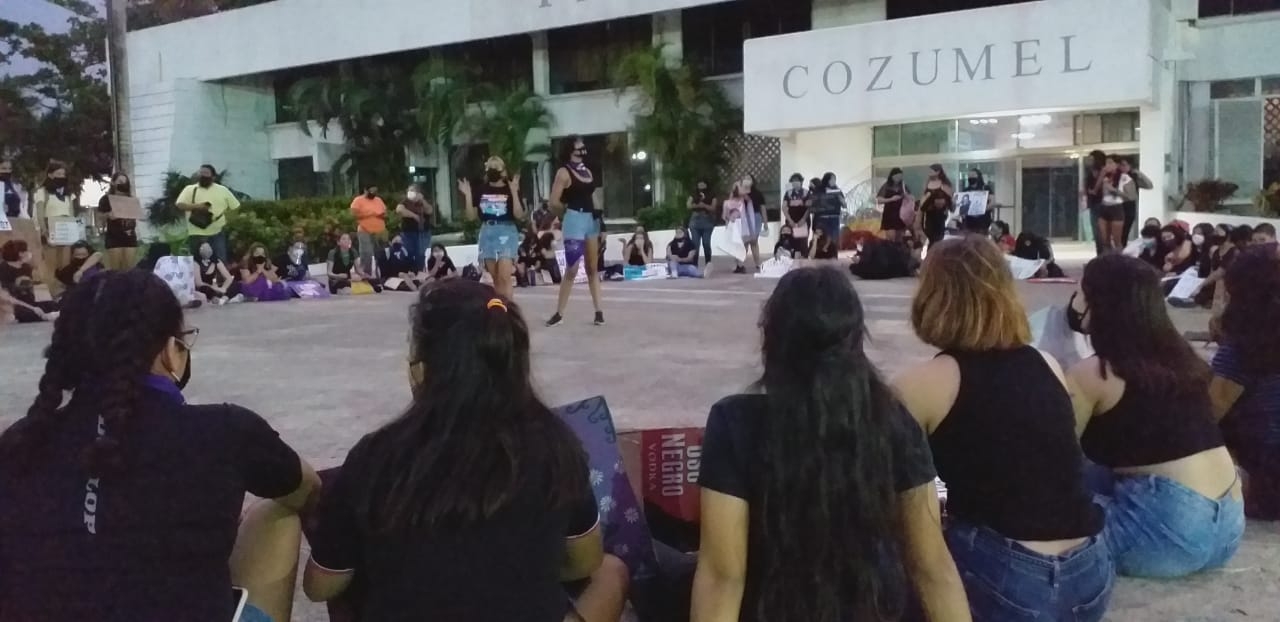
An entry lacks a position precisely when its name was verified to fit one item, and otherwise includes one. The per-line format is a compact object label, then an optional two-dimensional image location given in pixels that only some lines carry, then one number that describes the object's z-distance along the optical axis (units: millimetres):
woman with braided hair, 1781
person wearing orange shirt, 15125
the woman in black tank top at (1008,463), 2346
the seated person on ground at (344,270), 14656
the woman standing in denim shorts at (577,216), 8133
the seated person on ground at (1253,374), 3178
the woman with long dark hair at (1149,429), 2773
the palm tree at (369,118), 25109
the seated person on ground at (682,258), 15773
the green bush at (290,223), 17500
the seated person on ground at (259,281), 12922
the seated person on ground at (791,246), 15203
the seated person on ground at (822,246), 14773
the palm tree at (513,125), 23234
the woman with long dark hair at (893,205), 14281
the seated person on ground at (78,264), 11422
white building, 16516
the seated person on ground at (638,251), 16438
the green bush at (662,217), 21031
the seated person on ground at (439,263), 14883
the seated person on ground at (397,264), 14940
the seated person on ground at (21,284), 10156
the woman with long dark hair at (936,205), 13625
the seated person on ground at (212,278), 12203
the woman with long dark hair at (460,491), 1865
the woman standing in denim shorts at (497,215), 8352
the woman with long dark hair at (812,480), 1949
